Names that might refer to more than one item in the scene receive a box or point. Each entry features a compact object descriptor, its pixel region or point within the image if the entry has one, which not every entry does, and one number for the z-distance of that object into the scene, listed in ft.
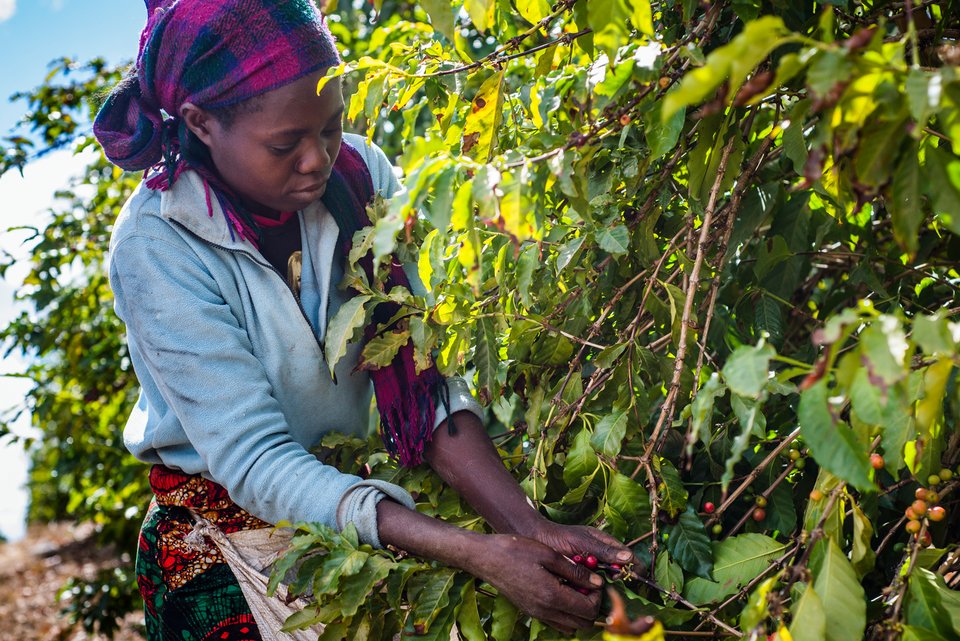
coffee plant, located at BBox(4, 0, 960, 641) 3.73
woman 6.24
